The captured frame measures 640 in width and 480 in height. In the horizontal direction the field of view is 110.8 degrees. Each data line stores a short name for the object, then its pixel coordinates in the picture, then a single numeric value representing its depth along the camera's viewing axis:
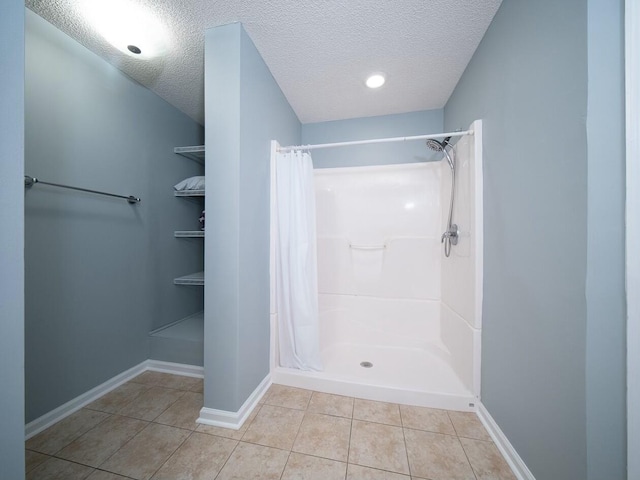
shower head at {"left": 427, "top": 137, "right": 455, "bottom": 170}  1.66
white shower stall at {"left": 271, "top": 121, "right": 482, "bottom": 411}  1.52
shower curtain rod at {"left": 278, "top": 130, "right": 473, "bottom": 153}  1.44
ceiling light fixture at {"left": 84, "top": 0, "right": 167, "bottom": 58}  1.13
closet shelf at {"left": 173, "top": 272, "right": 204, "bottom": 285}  1.82
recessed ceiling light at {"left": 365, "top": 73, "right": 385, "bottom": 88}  1.62
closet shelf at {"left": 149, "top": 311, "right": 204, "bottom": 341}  1.76
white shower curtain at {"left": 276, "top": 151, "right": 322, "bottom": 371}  1.62
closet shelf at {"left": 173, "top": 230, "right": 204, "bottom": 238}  1.81
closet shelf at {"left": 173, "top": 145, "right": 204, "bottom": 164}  1.89
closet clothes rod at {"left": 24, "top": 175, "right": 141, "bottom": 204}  1.10
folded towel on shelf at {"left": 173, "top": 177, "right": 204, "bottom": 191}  1.93
